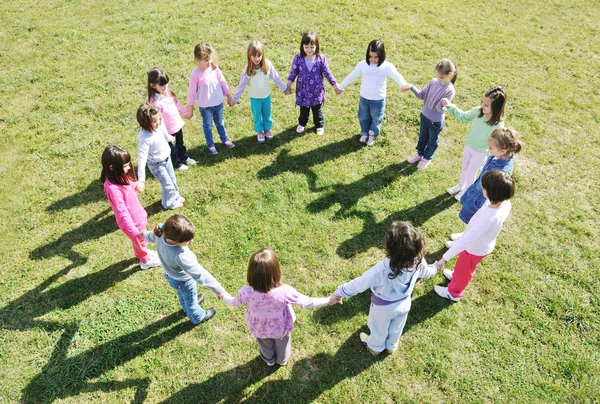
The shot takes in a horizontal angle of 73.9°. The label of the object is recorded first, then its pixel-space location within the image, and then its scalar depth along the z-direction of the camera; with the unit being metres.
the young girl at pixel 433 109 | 6.01
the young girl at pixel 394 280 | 3.78
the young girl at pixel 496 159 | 4.79
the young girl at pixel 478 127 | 5.30
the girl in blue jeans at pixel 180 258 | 4.01
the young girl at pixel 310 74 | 6.77
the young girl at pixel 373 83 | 6.62
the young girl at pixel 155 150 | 5.49
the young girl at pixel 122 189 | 4.82
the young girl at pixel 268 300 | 3.67
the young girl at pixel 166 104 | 5.95
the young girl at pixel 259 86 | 6.65
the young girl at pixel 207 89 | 6.40
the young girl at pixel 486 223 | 4.21
